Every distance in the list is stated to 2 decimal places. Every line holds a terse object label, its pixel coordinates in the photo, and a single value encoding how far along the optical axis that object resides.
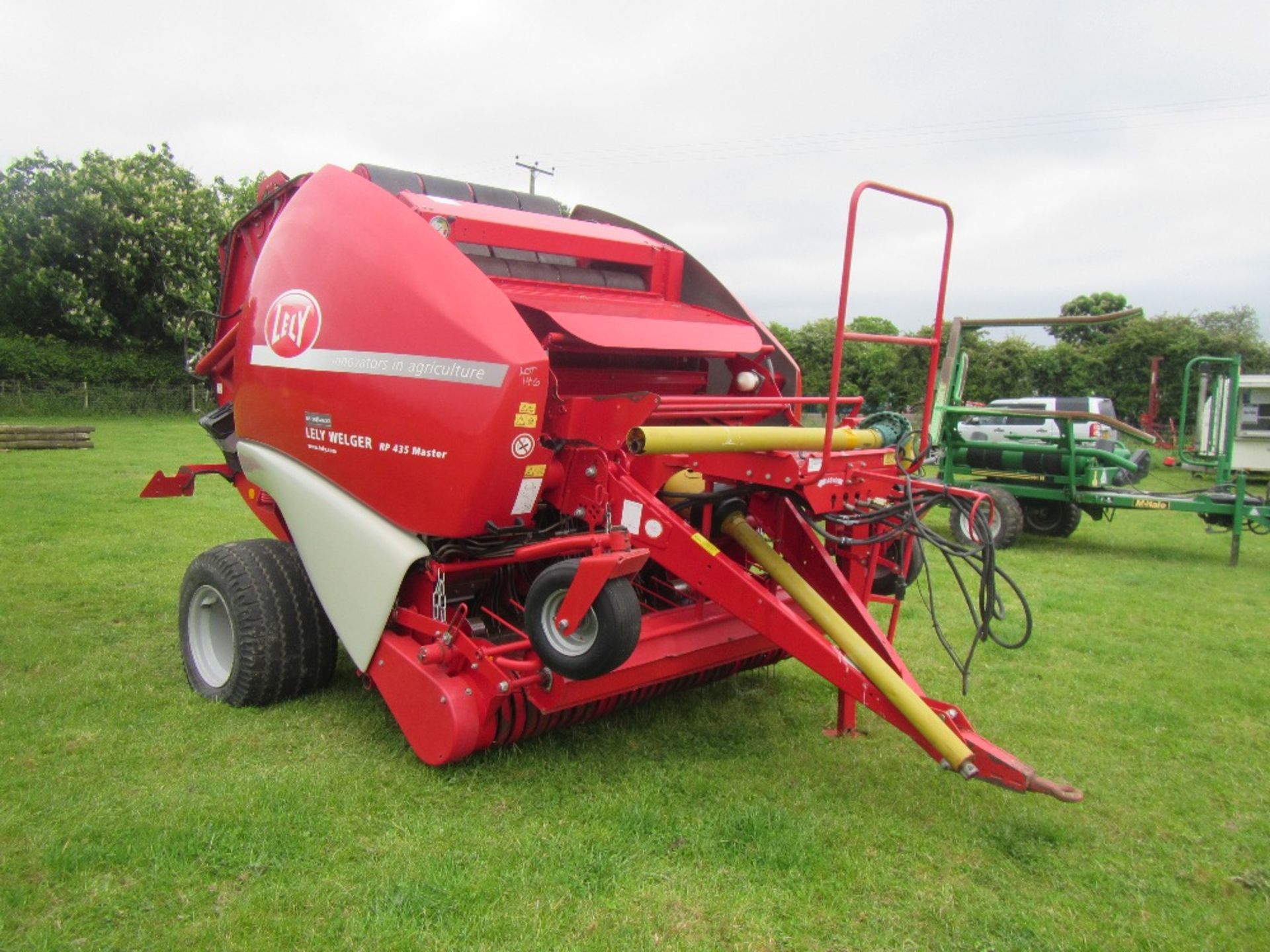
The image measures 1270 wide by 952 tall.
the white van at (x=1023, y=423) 18.53
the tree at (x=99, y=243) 23.67
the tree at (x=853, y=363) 23.56
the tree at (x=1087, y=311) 33.84
